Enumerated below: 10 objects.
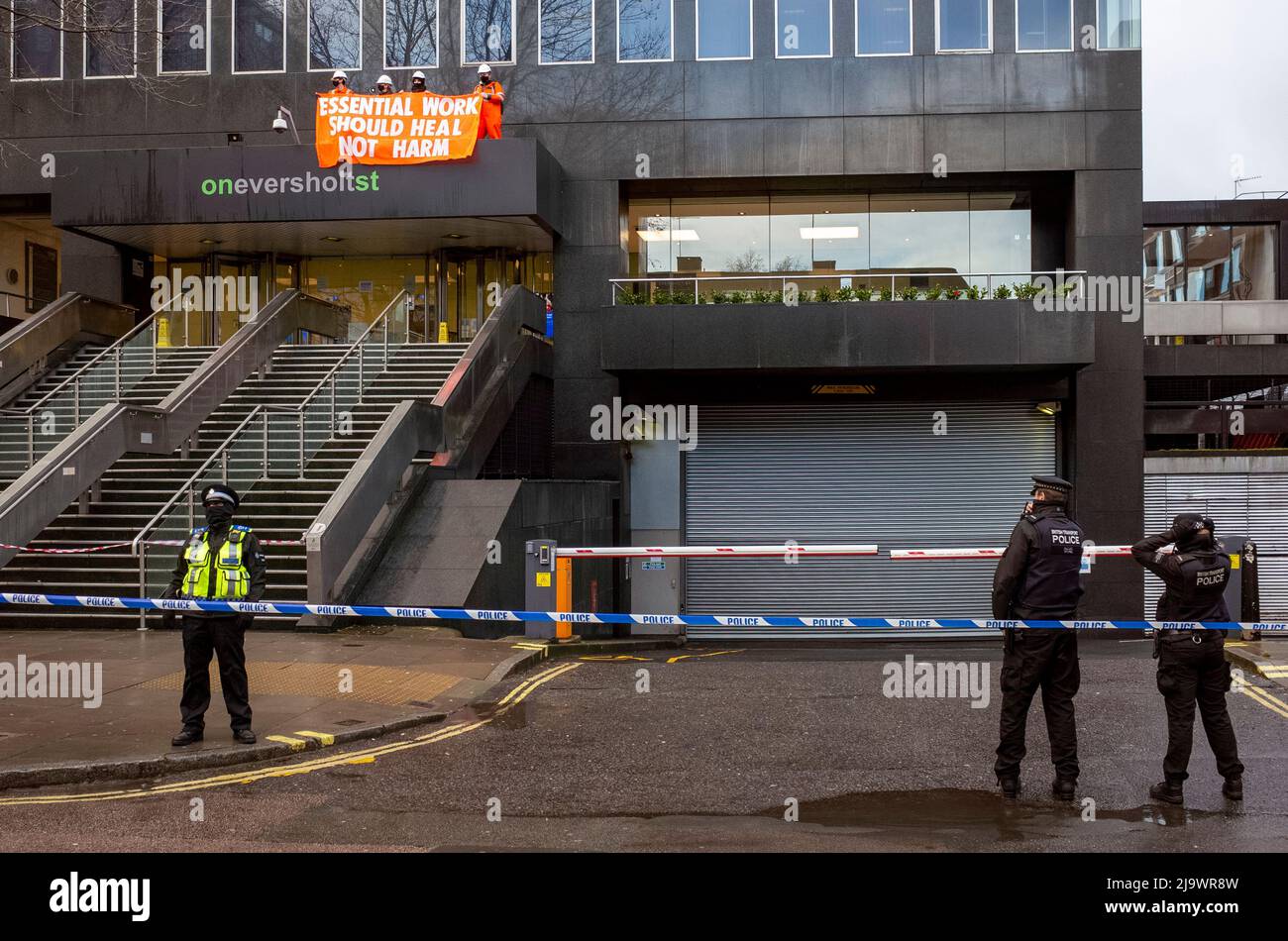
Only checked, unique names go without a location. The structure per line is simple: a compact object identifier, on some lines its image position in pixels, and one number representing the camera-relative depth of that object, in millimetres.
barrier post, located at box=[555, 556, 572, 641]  14449
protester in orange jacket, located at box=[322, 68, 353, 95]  22000
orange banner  21438
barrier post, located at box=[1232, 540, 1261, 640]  14484
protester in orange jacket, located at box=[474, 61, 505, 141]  21656
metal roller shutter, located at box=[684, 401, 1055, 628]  22938
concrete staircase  14930
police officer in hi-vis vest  8422
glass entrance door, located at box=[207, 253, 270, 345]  25516
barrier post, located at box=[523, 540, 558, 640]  14109
